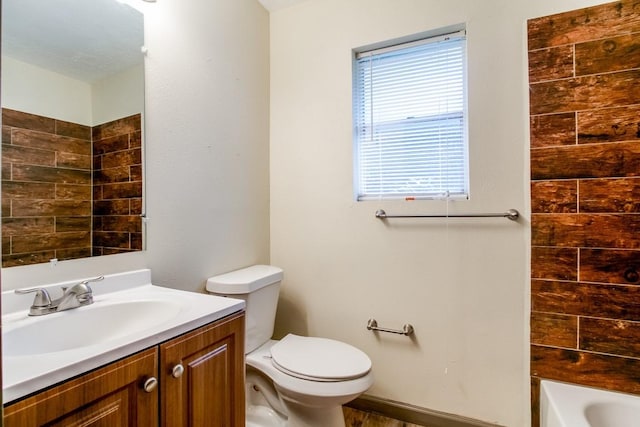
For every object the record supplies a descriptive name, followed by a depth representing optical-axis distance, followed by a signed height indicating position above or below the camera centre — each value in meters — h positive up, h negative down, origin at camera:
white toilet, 1.39 -0.66
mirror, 1.00 +0.28
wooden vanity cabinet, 0.68 -0.42
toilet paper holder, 1.76 -0.62
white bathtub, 1.30 -0.76
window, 1.72 +0.48
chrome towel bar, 1.56 -0.02
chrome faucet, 0.99 -0.25
